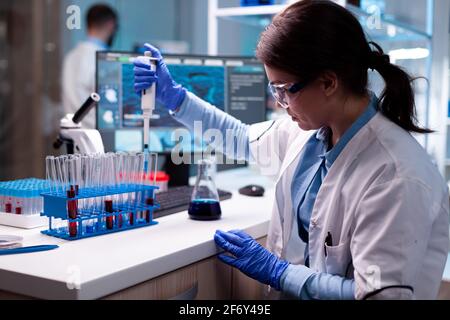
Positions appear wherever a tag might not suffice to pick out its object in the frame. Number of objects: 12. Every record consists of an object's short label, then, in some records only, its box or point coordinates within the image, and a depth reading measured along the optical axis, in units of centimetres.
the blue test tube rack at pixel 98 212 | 123
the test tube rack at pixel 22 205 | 135
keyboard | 152
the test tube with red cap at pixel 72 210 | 122
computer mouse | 185
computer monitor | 183
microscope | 153
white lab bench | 98
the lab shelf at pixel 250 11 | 222
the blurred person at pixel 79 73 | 308
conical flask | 146
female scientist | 107
